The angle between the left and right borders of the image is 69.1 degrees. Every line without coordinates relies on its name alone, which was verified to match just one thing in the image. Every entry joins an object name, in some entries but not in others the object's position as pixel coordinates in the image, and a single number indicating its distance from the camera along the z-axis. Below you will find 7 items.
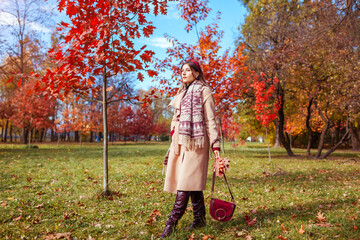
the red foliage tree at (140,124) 45.16
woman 3.59
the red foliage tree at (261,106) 12.68
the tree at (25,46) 24.20
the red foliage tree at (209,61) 12.16
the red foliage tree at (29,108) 23.84
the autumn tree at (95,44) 5.17
